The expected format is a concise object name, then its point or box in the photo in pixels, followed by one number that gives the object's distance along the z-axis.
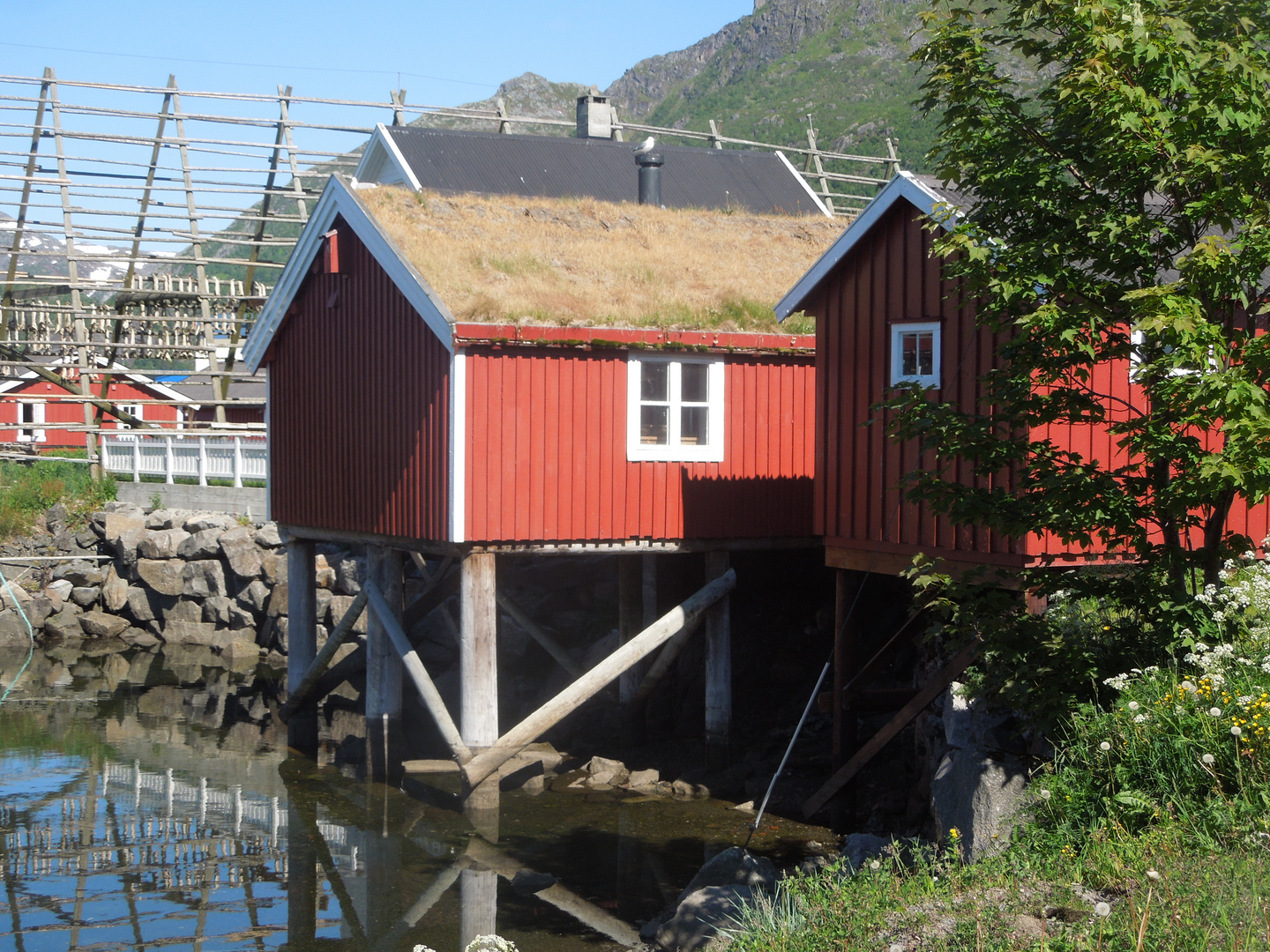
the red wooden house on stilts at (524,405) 13.67
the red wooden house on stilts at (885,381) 11.38
